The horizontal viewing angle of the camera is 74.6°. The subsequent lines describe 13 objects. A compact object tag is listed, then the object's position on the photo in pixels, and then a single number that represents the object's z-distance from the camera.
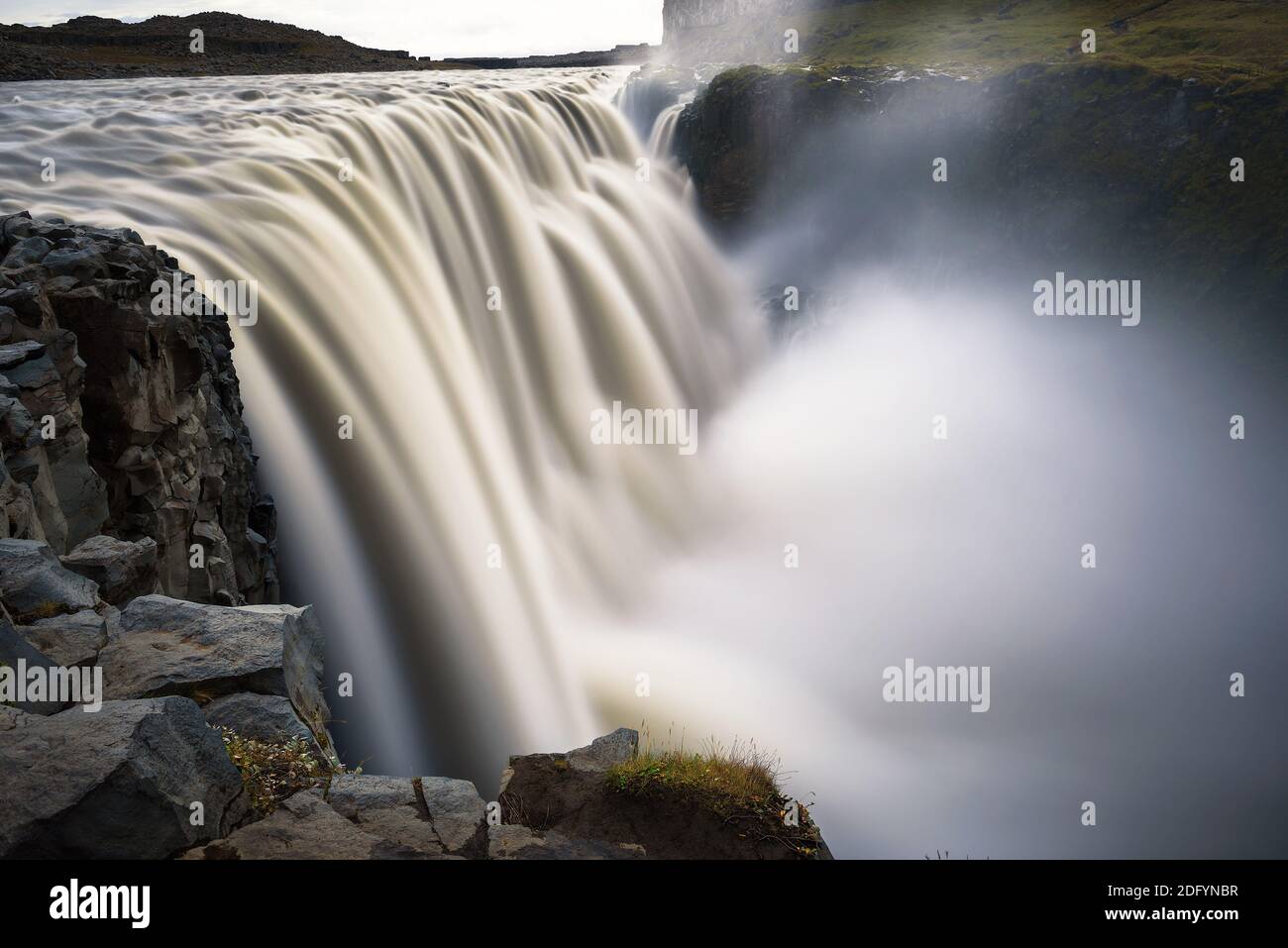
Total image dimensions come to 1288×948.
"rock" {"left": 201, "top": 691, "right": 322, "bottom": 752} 5.39
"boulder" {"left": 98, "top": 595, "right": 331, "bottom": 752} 5.44
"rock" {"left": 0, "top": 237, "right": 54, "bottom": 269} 8.05
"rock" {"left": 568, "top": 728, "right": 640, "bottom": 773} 6.12
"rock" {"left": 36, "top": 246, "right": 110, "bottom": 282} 8.24
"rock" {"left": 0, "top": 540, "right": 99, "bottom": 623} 5.34
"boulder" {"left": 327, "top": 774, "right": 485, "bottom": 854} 4.73
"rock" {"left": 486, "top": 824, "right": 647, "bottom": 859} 4.85
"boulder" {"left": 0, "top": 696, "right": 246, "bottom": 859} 3.85
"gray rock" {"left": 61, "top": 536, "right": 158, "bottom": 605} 6.67
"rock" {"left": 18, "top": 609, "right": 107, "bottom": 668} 5.17
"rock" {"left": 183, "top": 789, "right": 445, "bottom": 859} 4.31
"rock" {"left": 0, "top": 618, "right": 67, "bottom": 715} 4.65
